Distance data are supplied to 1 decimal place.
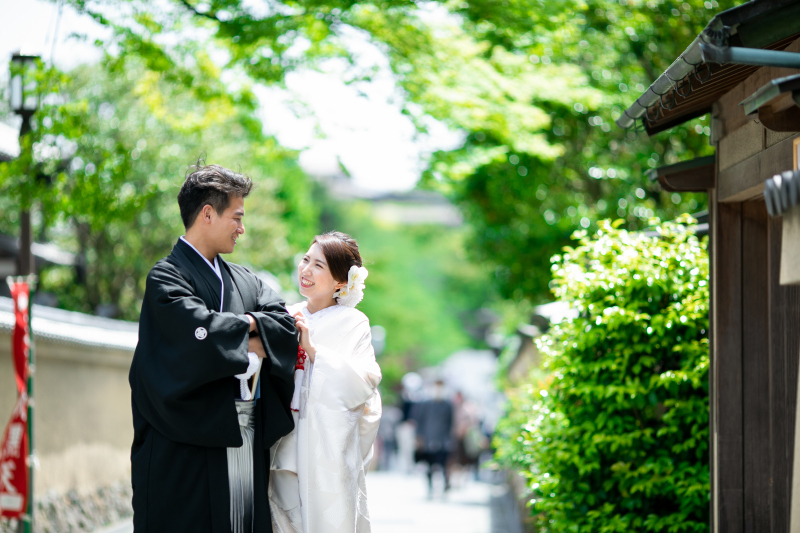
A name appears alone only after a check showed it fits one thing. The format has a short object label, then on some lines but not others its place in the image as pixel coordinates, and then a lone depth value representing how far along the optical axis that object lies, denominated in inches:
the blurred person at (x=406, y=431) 1481.3
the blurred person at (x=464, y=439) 1262.3
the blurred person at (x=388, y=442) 1708.9
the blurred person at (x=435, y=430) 1074.1
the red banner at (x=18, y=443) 462.9
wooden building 307.9
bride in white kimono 288.8
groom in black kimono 254.7
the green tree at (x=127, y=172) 515.2
